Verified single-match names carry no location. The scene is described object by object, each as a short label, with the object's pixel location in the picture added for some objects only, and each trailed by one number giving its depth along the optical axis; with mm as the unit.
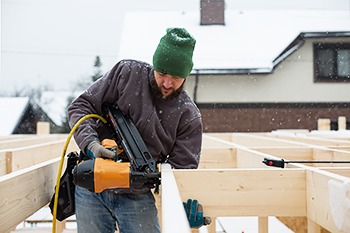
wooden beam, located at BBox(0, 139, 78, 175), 3463
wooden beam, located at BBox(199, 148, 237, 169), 4043
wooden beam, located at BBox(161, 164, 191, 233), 1243
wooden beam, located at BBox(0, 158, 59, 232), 2068
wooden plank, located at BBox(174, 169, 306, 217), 2439
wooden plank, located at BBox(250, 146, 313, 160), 3992
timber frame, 2008
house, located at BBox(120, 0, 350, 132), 13758
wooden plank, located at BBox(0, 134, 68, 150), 5031
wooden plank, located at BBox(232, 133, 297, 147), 5135
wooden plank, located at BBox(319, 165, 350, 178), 2557
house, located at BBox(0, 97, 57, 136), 16898
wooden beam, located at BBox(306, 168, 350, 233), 1925
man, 2385
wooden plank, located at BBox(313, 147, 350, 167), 3425
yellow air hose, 2291
